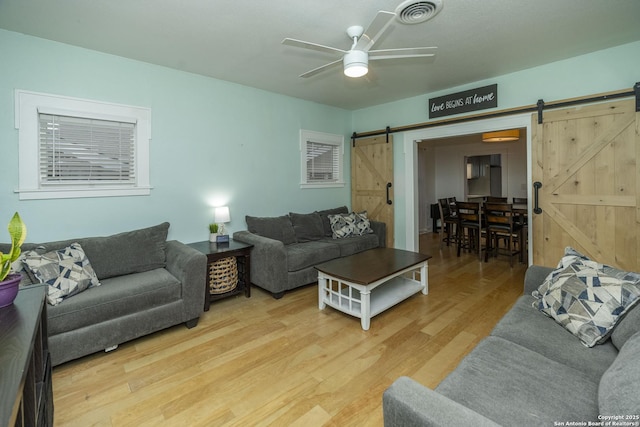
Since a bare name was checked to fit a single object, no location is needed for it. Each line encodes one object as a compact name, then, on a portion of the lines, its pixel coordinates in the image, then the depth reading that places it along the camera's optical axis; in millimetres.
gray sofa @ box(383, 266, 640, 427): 919
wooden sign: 3920
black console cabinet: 806
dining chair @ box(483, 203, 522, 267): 4595
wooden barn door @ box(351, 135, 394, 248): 5098
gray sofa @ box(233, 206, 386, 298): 3426
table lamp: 3658
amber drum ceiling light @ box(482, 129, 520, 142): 5719
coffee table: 2711
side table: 3156
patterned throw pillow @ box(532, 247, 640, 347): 1529
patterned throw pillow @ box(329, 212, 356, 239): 4477
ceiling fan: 2170
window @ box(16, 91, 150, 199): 2684
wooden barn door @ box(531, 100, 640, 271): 3055
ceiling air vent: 2111
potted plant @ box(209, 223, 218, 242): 3650
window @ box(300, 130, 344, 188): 4848
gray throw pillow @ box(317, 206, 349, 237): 4648
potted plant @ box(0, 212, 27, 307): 1357
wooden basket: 3246
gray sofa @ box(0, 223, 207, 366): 2178
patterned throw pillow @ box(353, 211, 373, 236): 4633
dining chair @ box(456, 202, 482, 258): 5087
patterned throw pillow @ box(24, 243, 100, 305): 2209
